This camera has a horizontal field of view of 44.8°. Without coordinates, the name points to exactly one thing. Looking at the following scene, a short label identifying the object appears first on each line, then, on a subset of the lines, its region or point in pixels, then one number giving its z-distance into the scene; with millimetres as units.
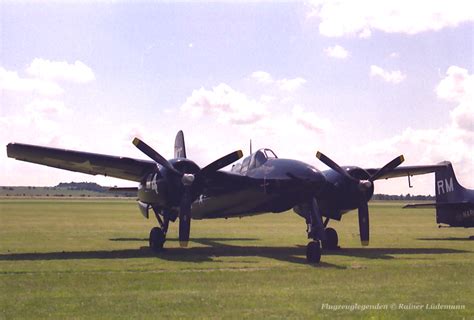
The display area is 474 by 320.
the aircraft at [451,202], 29828
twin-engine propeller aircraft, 19312
